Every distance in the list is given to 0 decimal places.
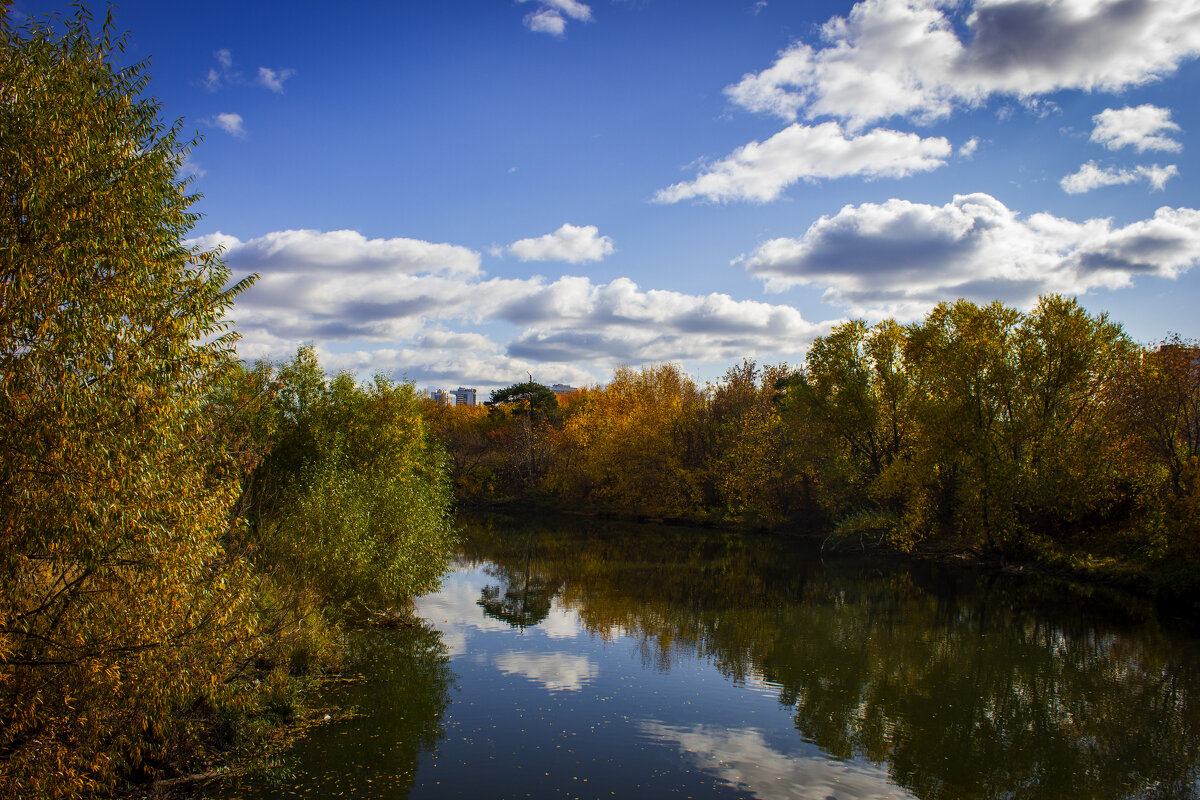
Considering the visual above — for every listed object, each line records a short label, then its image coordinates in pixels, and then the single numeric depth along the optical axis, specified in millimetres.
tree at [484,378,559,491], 70688
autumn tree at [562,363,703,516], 58500
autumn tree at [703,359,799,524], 50594
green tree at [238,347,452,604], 19438
